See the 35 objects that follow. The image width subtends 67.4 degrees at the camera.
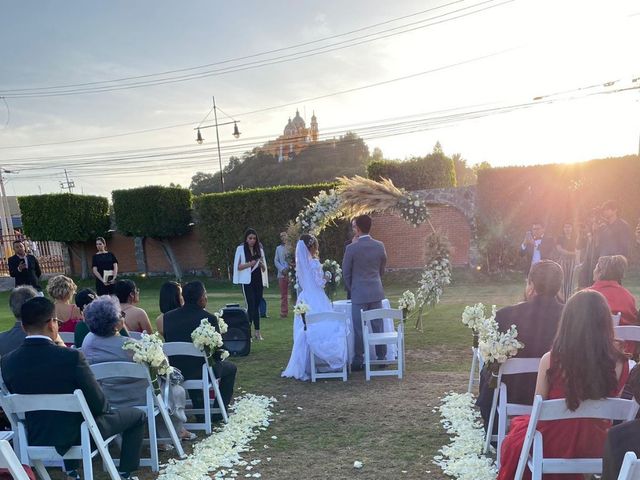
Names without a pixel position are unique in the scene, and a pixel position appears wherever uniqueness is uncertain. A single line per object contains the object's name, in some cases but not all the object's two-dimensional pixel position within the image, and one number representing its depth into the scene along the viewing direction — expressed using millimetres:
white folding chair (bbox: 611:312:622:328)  4759
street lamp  32281
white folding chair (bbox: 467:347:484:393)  5019
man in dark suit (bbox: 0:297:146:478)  3207
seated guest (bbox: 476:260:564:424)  3656
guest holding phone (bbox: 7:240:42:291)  10320
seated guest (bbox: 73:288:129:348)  4645
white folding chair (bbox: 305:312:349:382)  6082
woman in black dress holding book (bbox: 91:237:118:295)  9516
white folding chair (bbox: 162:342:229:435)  4547
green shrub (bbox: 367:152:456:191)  18891
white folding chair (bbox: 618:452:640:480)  1854
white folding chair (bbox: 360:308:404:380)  6012
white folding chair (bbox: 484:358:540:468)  3568
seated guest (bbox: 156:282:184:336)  5508
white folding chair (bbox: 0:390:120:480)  3064
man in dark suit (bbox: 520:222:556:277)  8852
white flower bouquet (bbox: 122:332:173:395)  3826
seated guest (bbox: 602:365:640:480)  2062
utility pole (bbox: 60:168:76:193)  65000
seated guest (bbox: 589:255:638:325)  4879
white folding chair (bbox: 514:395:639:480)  2617
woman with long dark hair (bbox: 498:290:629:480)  2643
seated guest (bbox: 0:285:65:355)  4410
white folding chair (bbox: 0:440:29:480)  2238
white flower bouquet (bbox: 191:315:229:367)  4461
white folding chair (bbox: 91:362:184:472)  3750
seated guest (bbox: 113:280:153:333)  5129
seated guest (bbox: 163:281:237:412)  4742
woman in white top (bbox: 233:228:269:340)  8711
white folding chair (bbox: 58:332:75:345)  5326
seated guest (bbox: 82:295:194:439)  4008
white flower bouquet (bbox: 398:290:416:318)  6703
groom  6562
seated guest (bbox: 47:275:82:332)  5488
